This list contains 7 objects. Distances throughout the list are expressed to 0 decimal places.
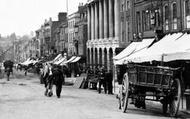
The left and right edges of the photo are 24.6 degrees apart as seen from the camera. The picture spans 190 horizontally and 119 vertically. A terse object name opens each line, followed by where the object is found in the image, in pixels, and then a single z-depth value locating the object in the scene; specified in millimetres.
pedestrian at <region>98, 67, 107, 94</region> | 27719
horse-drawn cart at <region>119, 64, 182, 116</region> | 14367
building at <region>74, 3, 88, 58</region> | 76812
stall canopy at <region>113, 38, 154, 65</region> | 29983
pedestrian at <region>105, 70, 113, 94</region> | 27141
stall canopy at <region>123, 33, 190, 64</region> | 17922
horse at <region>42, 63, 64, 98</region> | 23206
